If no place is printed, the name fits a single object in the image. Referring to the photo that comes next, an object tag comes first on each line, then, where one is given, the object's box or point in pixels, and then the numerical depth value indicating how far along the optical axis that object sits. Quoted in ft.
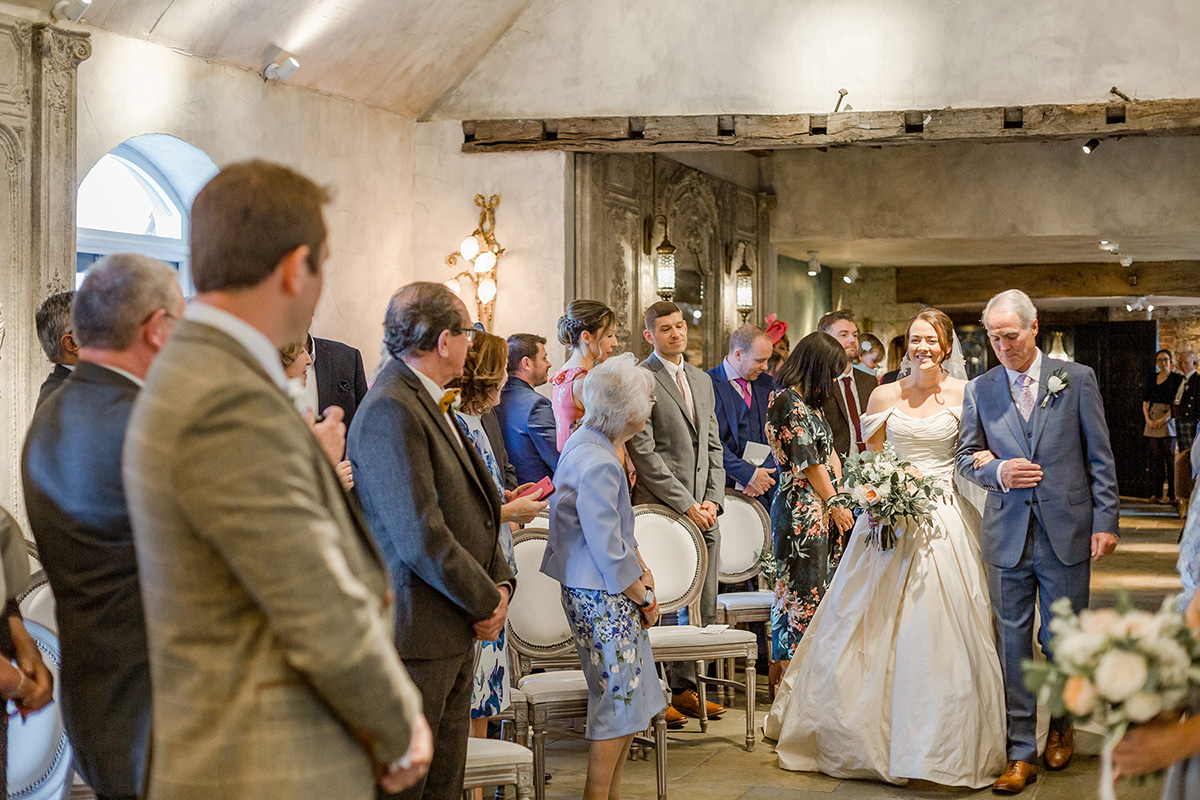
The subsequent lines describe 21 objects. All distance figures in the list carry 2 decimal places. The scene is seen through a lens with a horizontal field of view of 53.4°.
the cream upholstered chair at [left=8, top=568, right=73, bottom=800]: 10.21
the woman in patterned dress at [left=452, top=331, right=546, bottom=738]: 12.25
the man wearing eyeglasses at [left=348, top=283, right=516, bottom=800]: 9.75
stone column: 18.52
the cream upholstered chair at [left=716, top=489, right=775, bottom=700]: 20.24
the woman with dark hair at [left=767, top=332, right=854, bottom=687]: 18.47
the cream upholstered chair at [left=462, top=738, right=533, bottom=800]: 10.94
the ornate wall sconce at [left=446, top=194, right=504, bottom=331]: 28.76
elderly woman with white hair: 12.66
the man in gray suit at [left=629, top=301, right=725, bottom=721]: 18.56
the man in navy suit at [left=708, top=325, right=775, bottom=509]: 23.12
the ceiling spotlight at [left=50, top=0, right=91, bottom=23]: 18.69
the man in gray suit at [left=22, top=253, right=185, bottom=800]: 7.48
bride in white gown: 15.49
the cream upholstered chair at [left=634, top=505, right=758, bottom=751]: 16.79
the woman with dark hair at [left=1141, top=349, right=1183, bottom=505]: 53.93
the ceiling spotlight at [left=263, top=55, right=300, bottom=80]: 23.76
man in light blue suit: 15.58
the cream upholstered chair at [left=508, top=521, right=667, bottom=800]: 14.34
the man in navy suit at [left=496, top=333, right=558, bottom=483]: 19.20
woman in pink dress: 18.93
